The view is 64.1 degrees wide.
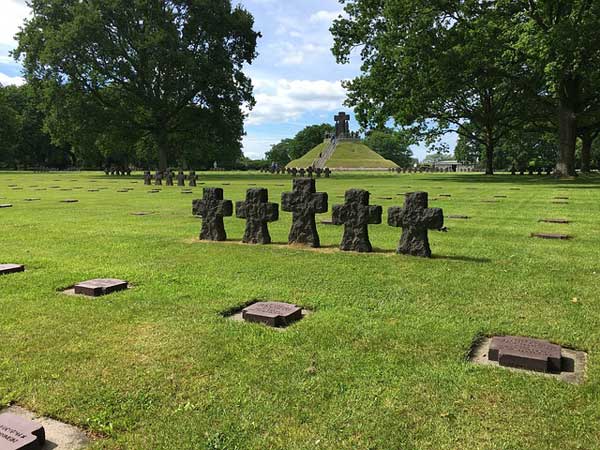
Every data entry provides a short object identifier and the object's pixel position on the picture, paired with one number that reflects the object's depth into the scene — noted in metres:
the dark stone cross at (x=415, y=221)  6.61
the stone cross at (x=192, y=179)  26.60
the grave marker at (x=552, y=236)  8.28
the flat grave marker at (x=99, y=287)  4.96
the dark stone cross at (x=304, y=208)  7.48
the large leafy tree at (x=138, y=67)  37.50
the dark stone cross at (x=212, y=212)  8.09
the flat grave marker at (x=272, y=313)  4.08
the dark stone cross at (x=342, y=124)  106.75
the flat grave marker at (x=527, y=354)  3.22
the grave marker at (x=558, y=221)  10.28
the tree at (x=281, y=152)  134.50
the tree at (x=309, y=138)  125.75
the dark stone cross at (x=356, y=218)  7.00
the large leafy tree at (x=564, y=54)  21.36
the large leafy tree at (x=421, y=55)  25.41
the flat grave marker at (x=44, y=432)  2.43
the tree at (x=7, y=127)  64.56
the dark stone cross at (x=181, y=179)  27.17
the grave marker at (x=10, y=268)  5.81
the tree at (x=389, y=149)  120.94
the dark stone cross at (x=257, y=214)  7.71
